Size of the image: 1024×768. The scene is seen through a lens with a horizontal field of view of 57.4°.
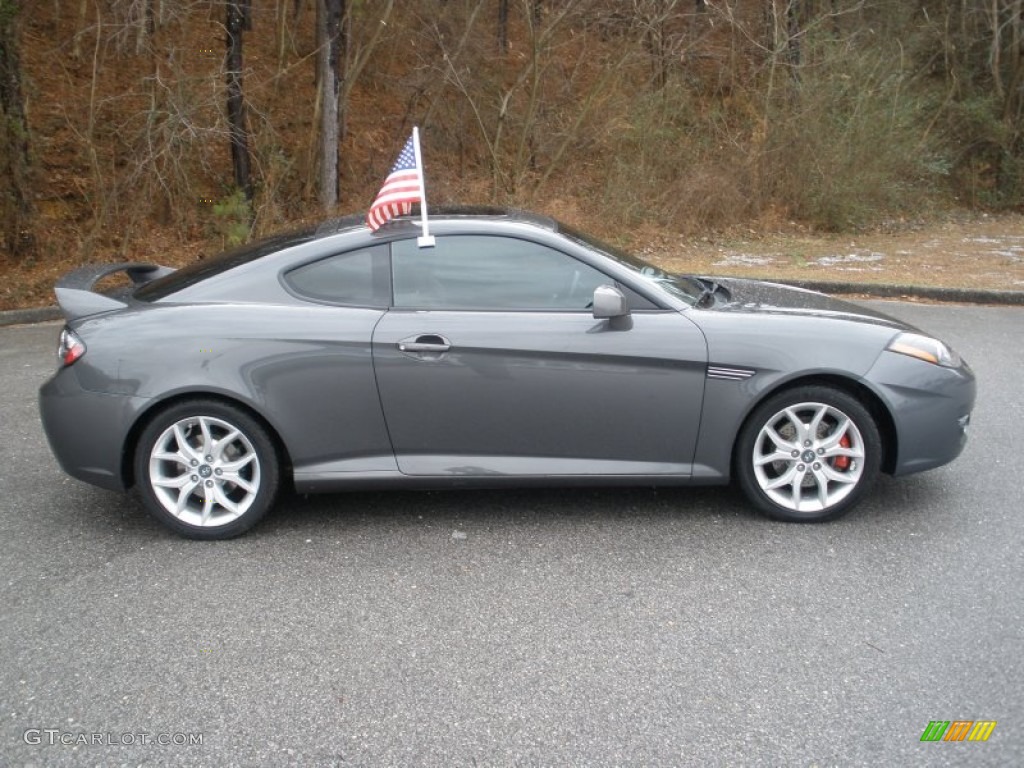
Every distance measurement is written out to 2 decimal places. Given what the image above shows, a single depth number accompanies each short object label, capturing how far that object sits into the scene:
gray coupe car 4.31
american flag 4.63
